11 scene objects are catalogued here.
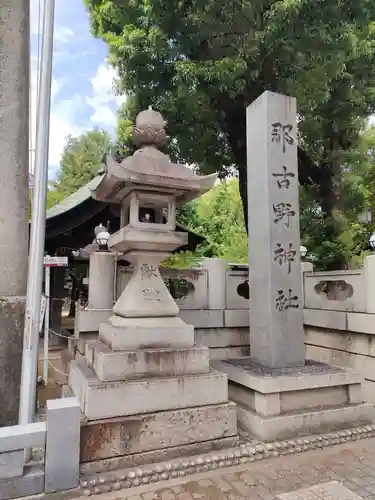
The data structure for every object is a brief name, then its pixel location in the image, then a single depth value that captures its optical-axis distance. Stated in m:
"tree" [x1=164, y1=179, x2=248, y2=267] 19.11
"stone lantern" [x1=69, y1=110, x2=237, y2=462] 4.18
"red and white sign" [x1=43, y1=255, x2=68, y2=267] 7.62
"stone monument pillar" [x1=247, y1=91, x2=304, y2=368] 5.88
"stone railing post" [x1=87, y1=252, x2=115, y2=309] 6.41
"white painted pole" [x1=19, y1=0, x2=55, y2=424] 3.88
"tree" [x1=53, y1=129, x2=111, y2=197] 26.14
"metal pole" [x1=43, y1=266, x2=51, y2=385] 7.82
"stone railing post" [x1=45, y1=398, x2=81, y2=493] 3.63
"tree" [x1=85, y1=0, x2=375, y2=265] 8.84
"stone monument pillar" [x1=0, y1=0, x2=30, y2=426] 4.52
